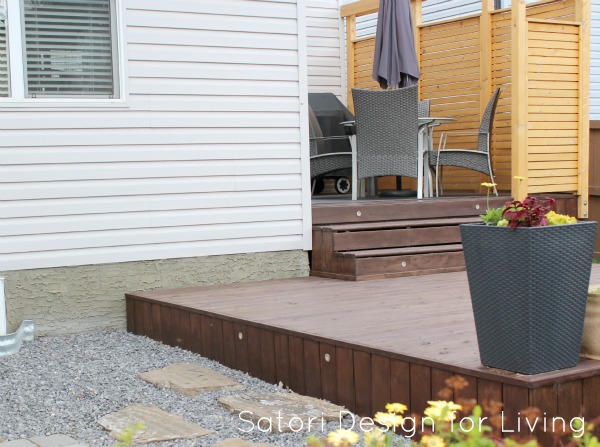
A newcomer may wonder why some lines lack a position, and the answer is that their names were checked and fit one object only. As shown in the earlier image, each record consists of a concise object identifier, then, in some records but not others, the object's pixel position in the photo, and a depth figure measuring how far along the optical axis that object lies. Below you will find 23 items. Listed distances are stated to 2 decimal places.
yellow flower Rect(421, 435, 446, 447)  1.63
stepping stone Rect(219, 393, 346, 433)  3.49
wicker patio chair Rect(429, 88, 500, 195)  7.56
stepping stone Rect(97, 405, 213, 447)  3.39
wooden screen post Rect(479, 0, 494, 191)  8.16
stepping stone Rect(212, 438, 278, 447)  3.21
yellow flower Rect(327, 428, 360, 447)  1.68
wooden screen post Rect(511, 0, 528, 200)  7.11
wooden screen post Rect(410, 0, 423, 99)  8.93
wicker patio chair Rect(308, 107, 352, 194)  7.94
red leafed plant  3.01
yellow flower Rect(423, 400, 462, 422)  1.75
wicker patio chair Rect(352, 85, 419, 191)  7.08
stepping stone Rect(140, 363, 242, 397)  4.09
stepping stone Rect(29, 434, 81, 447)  3.35
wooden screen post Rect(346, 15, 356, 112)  9.65
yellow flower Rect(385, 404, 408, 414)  1.88
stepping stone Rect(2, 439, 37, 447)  3.34
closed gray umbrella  7.93
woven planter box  3.01
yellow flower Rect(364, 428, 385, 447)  1.69
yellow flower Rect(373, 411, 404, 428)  1.80
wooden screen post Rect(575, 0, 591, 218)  7.51
